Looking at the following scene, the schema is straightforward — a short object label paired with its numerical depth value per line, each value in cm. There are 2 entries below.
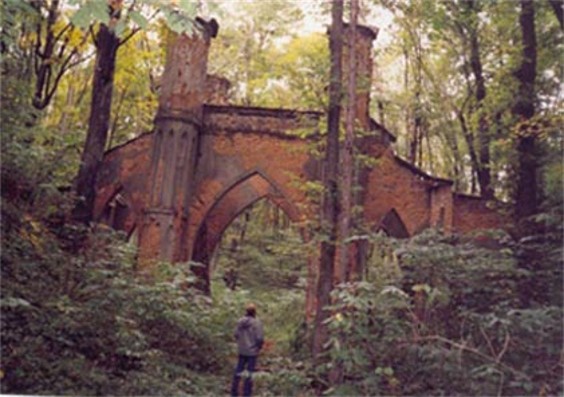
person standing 772
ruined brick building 1219
